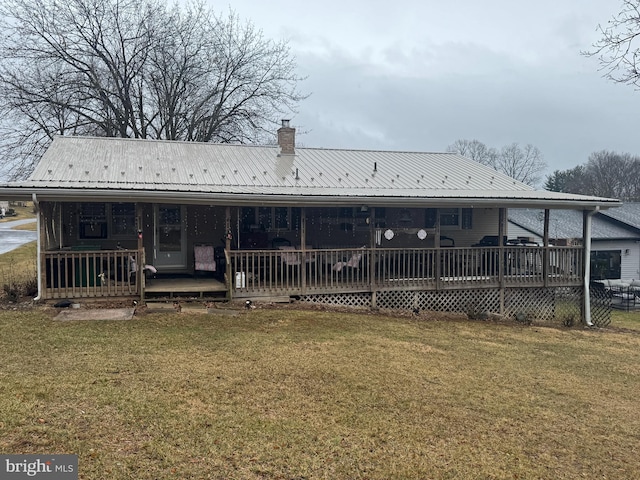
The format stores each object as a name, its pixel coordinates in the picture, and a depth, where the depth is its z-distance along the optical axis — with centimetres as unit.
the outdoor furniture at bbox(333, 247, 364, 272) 1148
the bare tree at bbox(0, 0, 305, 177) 2123
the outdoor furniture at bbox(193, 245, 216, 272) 1201
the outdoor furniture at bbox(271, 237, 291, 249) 1290
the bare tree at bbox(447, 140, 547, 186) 6456
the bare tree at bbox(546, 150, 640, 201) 6016
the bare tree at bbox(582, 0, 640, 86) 1041
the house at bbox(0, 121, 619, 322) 1010
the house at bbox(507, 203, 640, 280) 2488
